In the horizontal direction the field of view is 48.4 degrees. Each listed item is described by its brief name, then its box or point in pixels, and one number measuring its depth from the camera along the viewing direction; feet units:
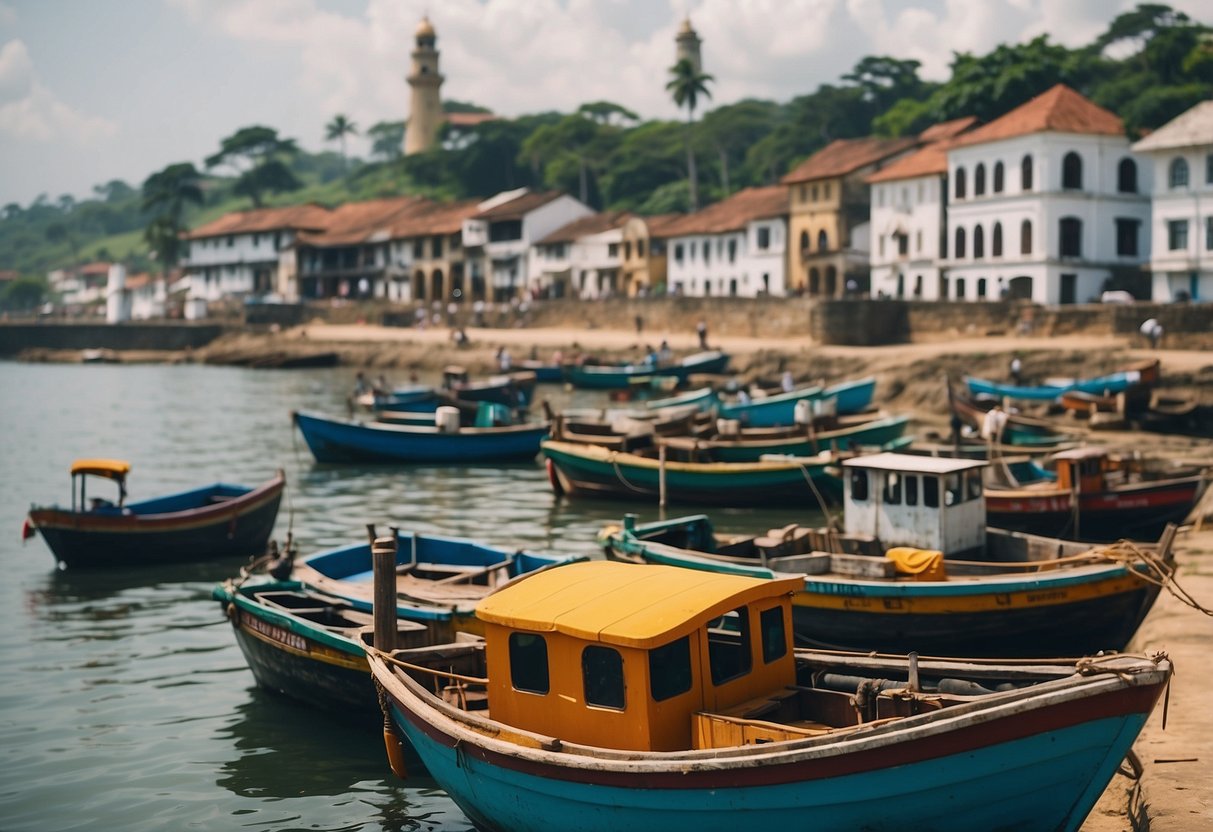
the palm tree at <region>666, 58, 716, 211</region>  293.64
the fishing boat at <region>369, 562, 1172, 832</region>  28.35
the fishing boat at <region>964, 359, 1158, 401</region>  120.26
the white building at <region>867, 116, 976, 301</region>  194.49
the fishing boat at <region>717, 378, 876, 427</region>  123.24
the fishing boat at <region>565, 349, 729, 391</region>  175.94
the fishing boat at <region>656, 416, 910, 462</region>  92.68
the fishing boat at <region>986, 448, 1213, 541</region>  70.08
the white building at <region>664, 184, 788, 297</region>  228.22
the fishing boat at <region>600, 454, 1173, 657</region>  50.21
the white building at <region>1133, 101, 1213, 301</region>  161.17
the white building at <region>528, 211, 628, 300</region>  259.60
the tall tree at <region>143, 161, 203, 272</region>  361.92
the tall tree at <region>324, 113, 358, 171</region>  523.29
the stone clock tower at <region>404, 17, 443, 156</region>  402.11
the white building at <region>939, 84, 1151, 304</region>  173.68
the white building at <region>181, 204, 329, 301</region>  327.06
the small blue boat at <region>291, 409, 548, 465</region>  113.70
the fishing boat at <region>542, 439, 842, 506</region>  86.43
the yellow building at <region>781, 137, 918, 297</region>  213.25
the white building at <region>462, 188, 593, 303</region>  273.33
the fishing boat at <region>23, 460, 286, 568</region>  71.67
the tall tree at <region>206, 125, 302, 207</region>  406.21
